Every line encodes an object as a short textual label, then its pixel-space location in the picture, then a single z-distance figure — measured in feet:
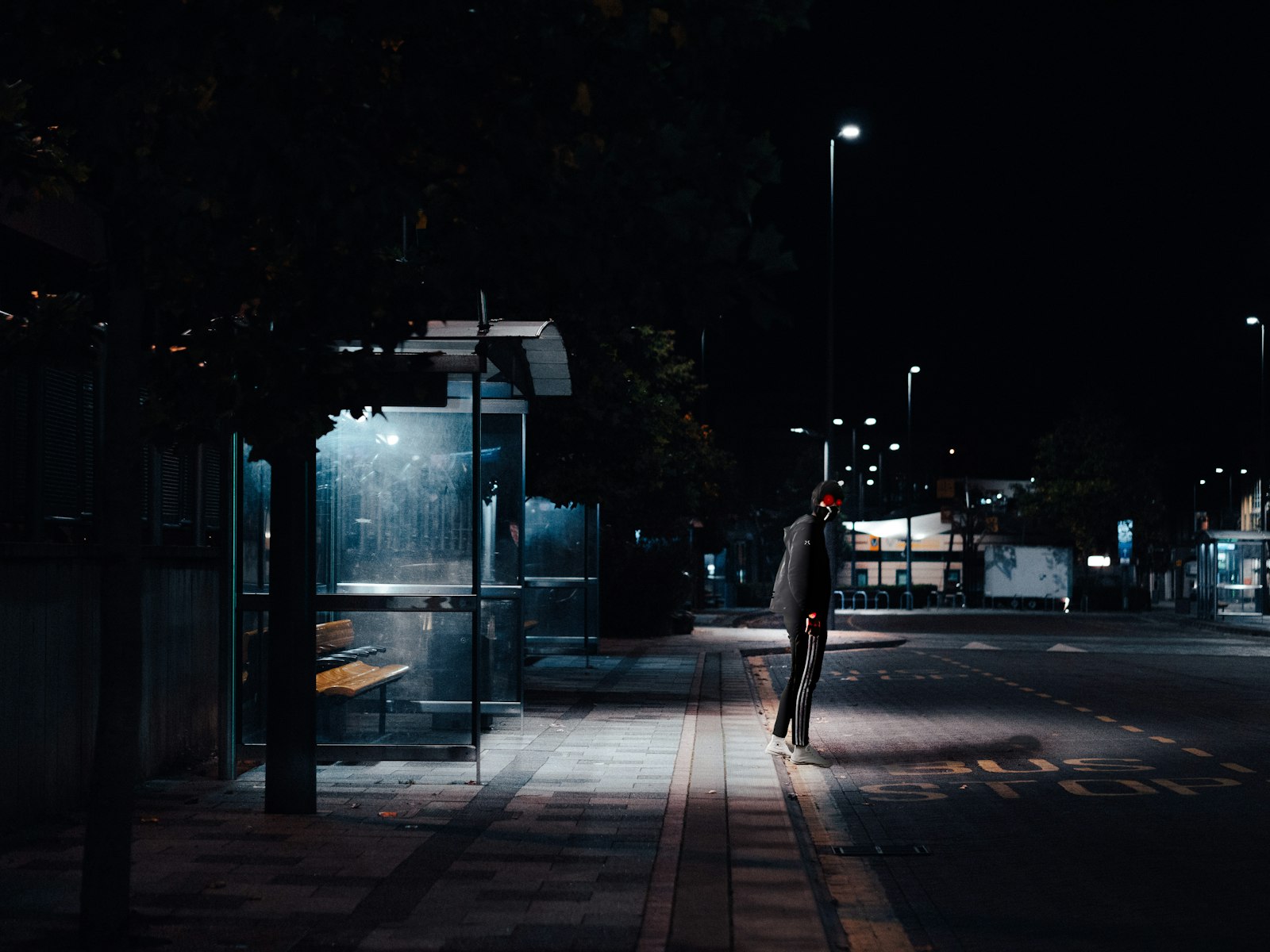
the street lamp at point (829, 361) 126.00
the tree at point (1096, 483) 272.51
